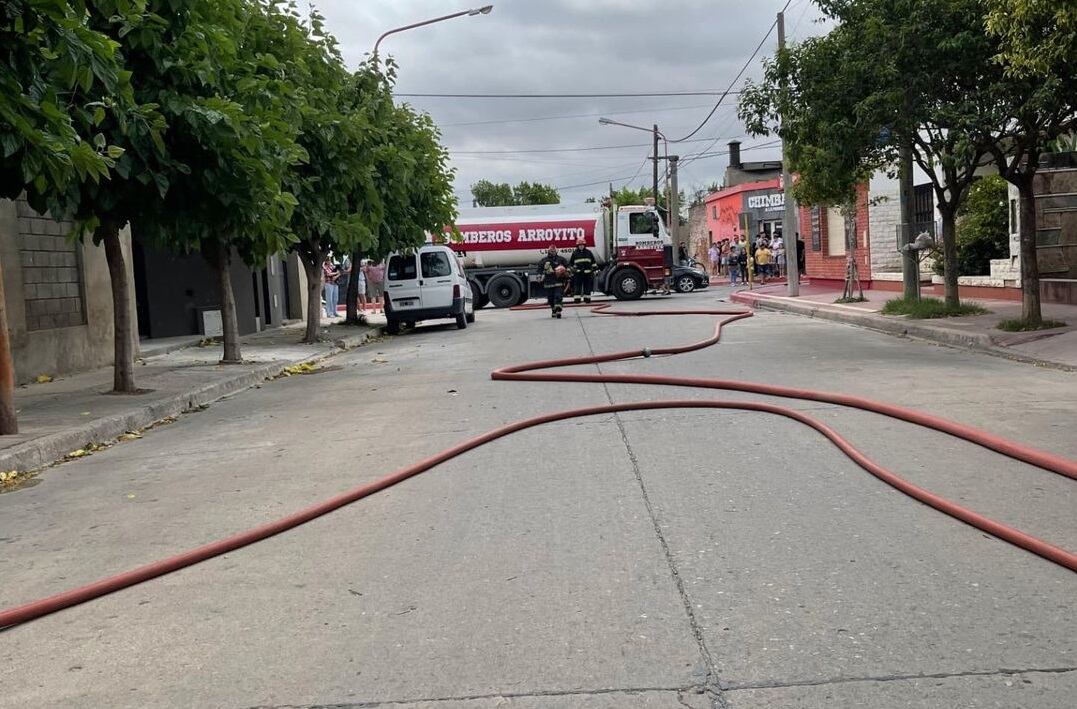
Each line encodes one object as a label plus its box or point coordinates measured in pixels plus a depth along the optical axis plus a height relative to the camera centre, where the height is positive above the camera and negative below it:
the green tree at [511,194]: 96.62 +8.42
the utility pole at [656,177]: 58.62 +5.49
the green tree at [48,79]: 7.14 +1.68
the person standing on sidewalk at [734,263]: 40.31 +0.21
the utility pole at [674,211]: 44.81 +2.72
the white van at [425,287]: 23.14 -0.02
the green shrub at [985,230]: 22.00 +0.52
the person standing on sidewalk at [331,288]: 31.67 +0.12
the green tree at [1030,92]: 11.09 +2.04
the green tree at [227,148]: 10.71 +1.65
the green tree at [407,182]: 21.06 +2.31
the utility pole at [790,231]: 25.25 +0.89
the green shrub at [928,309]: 17.64 -0.92
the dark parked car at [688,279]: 36.50 -0.28
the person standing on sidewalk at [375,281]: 38.25 +0.30
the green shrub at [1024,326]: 14.53 -1.05
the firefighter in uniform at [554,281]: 23.92 -0.05
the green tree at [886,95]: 14.34 +2.50
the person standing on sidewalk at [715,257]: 51.25 +0.63
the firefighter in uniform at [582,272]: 27.54 +0.13
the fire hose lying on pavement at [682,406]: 4.79 -1.30
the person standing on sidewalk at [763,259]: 39.00 +0.29
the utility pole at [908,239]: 19.48 +0.37
